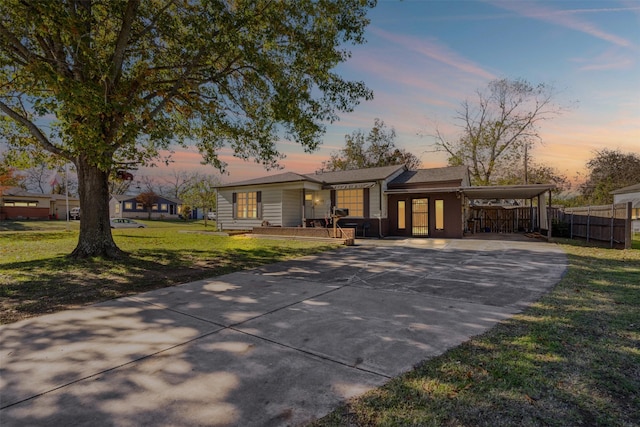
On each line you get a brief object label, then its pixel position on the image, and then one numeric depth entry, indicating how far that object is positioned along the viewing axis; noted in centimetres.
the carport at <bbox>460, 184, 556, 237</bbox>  2045
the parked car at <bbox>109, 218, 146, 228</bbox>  2784
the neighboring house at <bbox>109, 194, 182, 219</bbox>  4766
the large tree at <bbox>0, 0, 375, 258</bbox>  662
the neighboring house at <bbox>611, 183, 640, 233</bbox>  2122
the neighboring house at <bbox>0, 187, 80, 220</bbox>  3809
